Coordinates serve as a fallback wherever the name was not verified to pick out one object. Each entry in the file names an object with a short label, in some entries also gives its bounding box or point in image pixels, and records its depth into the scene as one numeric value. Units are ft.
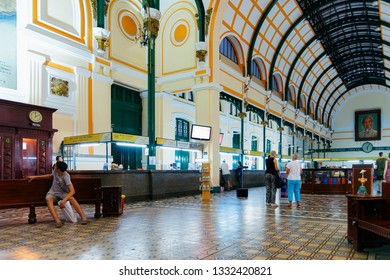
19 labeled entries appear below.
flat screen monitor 42.45
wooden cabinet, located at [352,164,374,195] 22.79
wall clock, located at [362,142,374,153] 129.18
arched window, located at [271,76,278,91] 77.44
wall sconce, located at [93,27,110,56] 40.19
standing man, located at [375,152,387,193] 41.88
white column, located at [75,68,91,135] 39.07
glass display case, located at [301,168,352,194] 43.98
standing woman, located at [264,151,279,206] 28.25
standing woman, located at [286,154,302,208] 27.58
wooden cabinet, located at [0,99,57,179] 30.14
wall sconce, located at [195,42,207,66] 44.93
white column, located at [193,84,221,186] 45.14
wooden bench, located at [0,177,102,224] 19.07
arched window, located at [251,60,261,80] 65.51
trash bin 22.20
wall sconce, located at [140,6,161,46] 35.57
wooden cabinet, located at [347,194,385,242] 13.58
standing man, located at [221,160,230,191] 47.06
